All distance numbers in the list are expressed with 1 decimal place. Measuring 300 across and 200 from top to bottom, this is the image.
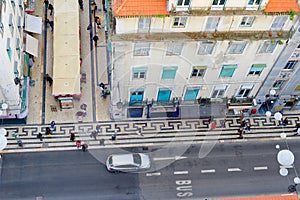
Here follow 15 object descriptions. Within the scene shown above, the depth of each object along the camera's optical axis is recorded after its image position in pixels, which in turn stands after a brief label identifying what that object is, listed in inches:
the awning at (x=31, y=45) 2373.3
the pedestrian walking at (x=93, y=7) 2618.1
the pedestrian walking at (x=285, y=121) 2367.1
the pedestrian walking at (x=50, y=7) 2581.2
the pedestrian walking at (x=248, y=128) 2330.2
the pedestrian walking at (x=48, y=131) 2191.4
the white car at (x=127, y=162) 2095.2
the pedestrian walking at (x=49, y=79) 2351.1
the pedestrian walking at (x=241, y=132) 2302.3
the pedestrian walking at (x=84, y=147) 2178.9
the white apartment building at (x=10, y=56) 1879.6
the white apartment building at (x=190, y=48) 1750.7
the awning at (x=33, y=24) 2439.7
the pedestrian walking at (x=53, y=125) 2223.2
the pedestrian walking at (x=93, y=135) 2236.7
